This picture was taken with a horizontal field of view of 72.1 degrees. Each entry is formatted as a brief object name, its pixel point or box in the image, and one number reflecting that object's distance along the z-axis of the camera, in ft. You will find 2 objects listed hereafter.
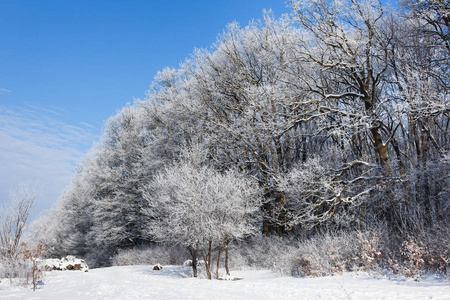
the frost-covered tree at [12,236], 36.54
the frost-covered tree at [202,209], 43.29
